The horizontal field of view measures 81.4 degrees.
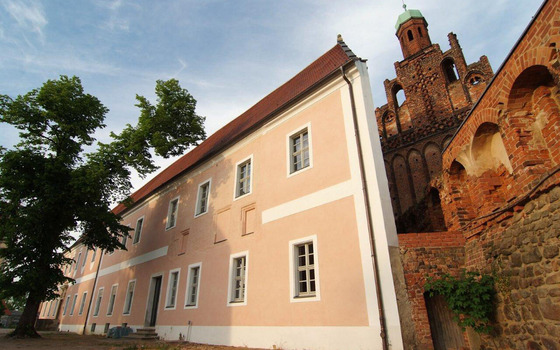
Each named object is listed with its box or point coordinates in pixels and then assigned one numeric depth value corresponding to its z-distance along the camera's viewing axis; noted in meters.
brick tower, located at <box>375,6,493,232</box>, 19.31
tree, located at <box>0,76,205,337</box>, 13.64
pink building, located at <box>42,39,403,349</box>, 7.65
